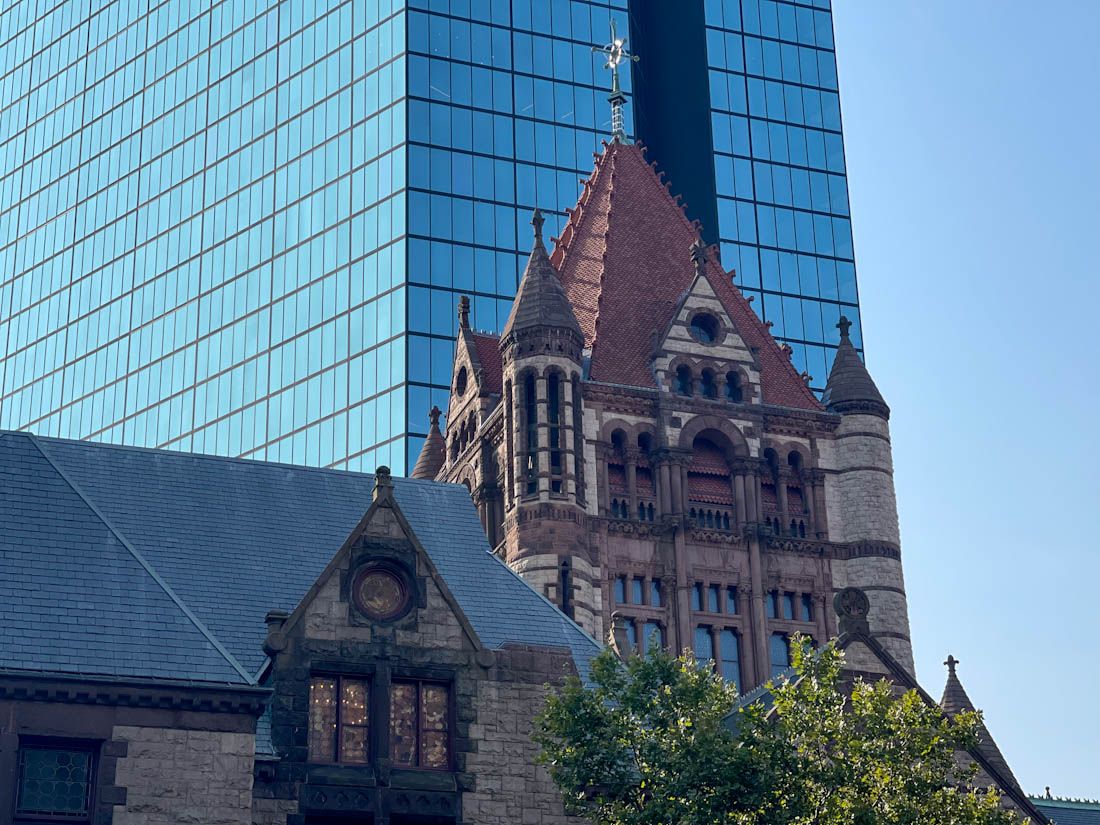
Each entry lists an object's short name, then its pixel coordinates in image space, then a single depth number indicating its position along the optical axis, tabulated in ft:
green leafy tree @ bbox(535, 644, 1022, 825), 102.12
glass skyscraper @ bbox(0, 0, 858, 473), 340.59
